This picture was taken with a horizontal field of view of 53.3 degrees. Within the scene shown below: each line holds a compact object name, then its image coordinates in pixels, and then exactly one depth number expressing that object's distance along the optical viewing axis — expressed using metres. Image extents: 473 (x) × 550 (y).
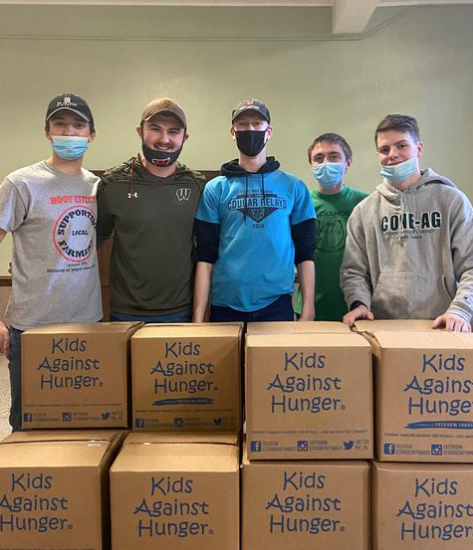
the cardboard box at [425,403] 1.10
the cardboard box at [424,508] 1.09
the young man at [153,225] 1.77
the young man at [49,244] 1.73
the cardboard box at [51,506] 1.10
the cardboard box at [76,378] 1.30
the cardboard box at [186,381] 1.30
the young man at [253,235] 1.73
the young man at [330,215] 2.13
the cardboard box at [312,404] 1.12
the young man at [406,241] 1.64
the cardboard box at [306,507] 1.11
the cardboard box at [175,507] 1.10
